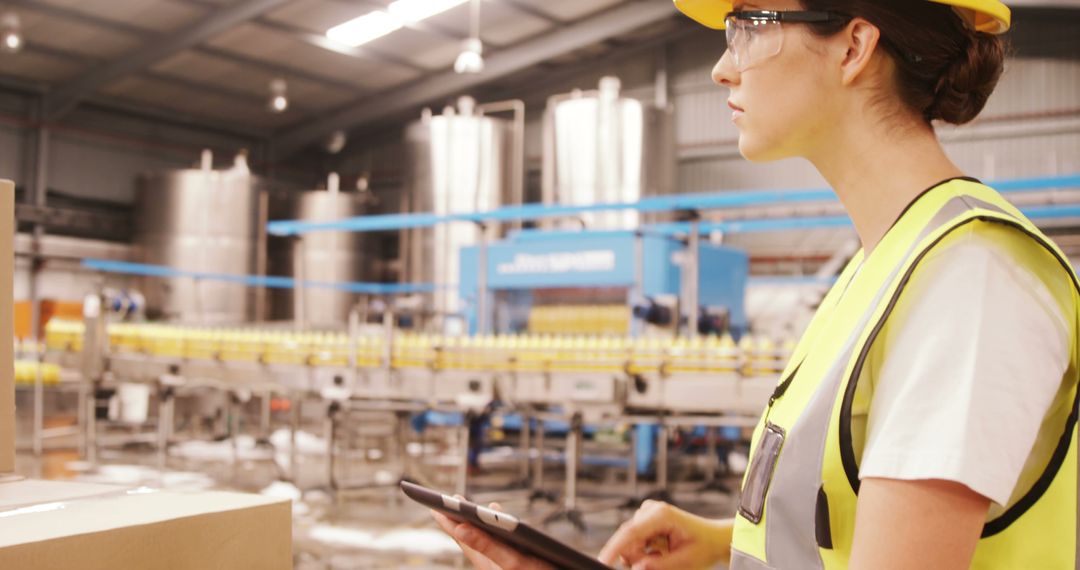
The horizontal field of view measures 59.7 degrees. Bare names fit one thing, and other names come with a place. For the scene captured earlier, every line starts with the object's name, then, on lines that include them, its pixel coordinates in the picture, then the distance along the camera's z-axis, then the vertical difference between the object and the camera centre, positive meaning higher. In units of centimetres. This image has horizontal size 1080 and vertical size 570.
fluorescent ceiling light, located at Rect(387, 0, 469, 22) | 1195 +422
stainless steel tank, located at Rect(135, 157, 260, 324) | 1384 +154
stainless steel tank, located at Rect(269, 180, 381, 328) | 1470 +128
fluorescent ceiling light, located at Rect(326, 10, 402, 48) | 1266 +421
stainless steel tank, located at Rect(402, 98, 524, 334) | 1309 +221
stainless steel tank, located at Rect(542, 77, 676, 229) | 1152 +235
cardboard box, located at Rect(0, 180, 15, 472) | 115 +2
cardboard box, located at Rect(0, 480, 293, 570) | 90 -20
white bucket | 797 -59
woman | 69 +1
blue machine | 796 +62
